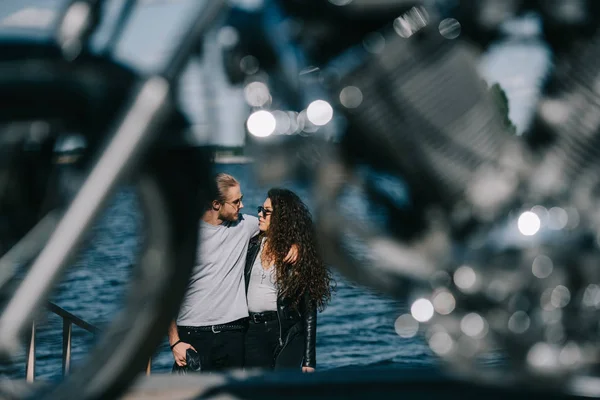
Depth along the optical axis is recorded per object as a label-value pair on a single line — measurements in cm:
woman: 466
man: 449
